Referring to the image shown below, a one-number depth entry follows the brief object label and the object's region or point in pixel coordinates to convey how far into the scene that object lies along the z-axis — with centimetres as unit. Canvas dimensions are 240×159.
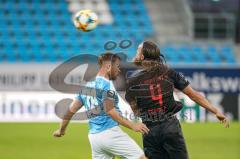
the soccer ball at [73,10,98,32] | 2397
